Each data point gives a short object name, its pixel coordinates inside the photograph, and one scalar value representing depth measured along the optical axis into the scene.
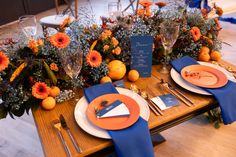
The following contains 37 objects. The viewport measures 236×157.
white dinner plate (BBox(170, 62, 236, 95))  1.03
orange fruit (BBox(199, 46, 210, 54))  1.27
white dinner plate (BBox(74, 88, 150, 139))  0.83
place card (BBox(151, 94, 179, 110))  0.98
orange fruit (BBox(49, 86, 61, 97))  0.99
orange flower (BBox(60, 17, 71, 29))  1.13
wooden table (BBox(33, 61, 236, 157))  0.79
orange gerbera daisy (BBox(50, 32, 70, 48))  0.95
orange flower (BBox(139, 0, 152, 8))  1.34
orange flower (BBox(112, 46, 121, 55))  1.11
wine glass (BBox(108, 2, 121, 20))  1.54
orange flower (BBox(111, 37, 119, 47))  1.10
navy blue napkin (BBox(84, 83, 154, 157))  0.80
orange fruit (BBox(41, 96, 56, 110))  0.95
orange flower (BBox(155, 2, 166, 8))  1.31
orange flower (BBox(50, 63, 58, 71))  1.00
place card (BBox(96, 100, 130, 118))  0.89
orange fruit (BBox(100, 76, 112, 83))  1.09
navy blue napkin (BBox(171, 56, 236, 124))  0.99
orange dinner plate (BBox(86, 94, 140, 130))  0.85
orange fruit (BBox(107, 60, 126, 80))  1.11
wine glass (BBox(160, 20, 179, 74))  1.12
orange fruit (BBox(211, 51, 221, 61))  1.28
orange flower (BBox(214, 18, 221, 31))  1.36
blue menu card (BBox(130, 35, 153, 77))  1.10
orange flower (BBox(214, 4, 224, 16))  1.40
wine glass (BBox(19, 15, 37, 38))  1.56
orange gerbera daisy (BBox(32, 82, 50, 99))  0.94
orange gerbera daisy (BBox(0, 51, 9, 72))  0.91
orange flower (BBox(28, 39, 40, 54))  0.99
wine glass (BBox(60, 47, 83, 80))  0.95
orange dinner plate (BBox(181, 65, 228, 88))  1.06
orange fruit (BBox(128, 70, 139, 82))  1.13
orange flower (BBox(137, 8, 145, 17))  1.32
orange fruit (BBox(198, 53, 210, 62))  1.27
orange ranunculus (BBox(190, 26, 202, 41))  1.23
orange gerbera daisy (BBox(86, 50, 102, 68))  1.03
